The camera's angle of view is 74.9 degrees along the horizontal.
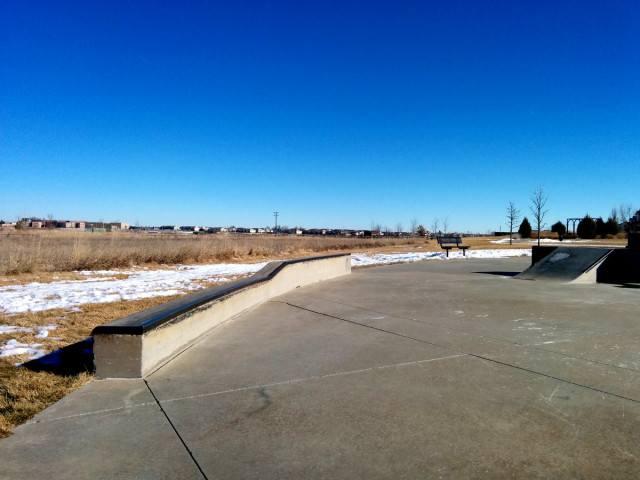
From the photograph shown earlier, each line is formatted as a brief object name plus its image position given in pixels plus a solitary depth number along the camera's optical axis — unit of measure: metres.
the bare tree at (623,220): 64.31
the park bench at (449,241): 23.33
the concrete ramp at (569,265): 10.35
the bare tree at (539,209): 38.56
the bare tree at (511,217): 52.00
